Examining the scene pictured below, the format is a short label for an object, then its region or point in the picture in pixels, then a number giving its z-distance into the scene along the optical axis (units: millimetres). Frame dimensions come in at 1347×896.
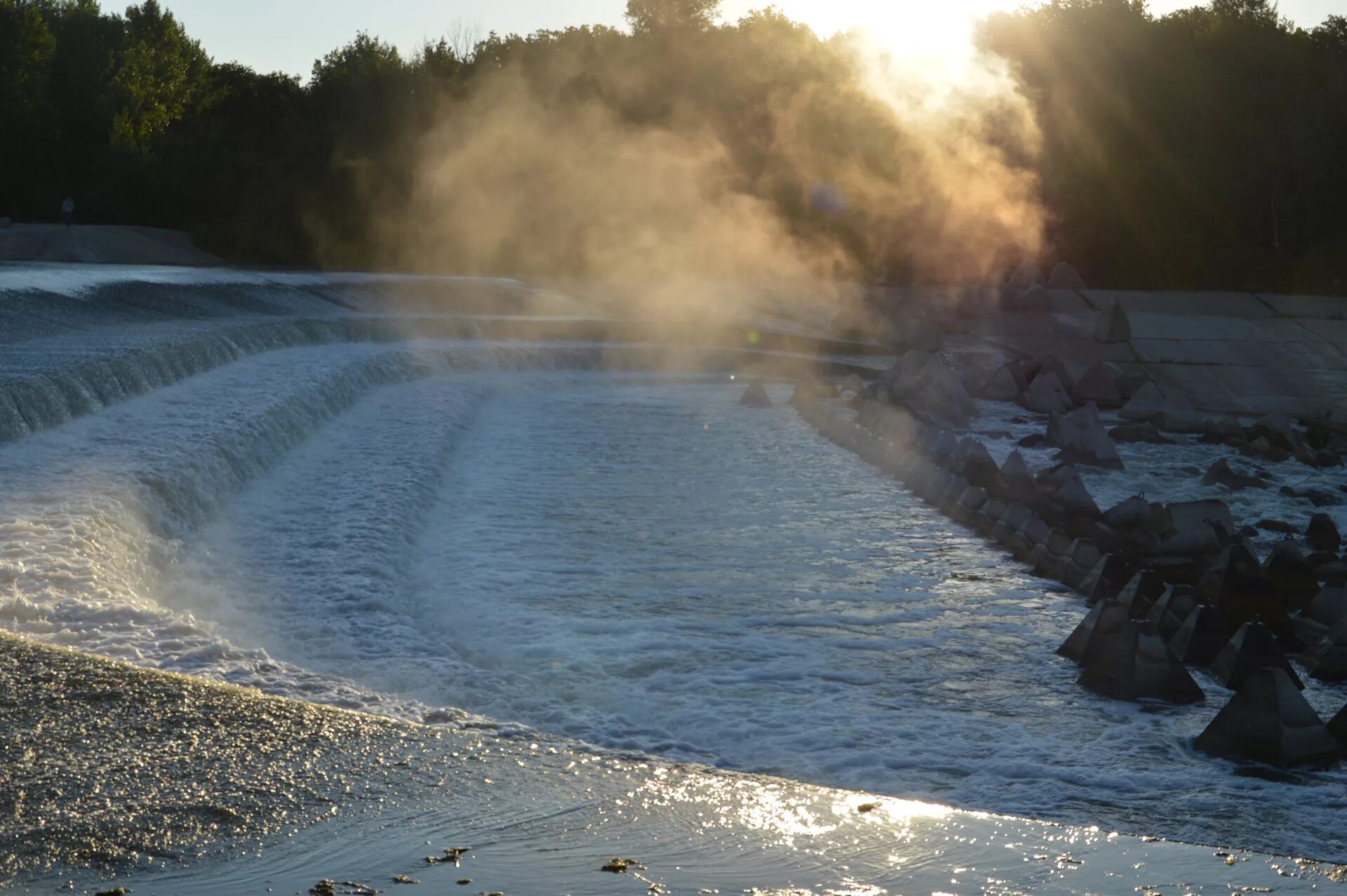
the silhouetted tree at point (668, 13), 59906
